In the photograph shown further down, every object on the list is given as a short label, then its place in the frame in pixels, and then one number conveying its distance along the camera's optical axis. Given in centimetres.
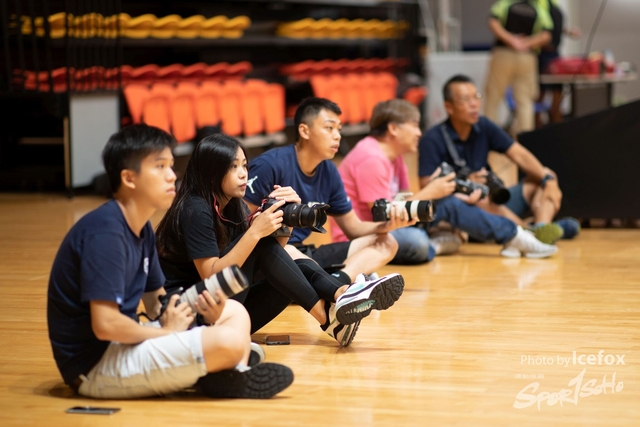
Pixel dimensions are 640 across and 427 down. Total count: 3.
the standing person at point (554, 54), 1570
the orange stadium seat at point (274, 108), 1399
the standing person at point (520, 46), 1528
